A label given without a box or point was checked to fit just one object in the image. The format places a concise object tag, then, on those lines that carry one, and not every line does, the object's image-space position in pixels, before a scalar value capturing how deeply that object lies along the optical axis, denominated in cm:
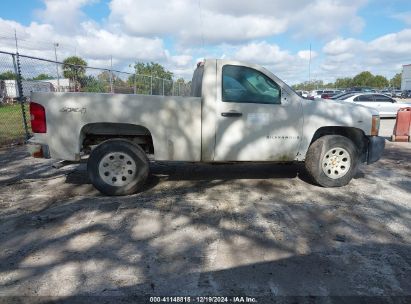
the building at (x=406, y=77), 8706
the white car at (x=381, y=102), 1819
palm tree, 1405
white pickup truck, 502
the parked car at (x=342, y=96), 1831
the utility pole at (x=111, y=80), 1493
